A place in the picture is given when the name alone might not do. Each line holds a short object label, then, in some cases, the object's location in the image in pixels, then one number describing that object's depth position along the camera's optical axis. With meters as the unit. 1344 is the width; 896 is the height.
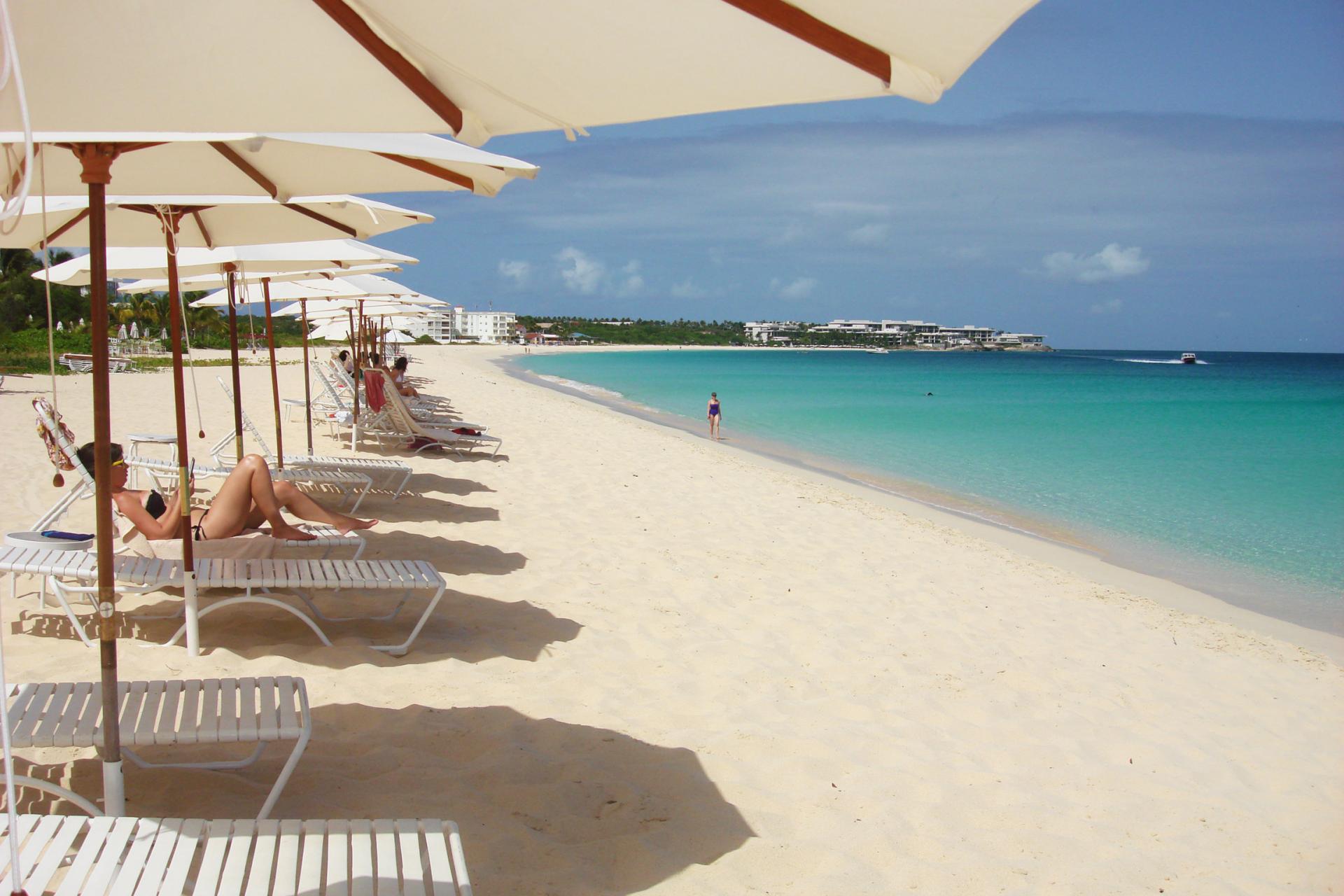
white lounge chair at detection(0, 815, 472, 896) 1.92
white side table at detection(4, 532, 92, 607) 4.23
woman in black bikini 4.62
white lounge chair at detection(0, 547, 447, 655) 3.86
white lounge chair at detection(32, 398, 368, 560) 4.74
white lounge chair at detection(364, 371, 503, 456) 10.19
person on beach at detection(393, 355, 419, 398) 15.15
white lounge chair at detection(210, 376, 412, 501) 7.18
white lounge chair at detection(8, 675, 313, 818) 2.50
